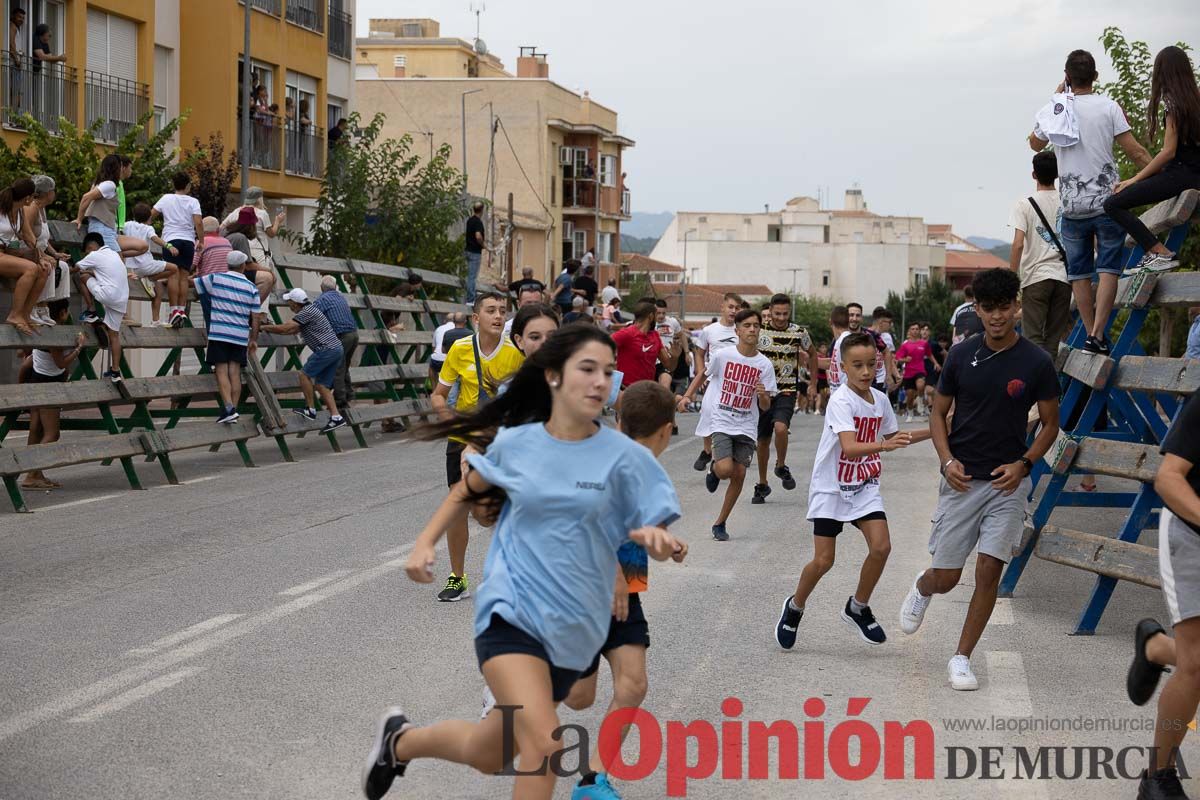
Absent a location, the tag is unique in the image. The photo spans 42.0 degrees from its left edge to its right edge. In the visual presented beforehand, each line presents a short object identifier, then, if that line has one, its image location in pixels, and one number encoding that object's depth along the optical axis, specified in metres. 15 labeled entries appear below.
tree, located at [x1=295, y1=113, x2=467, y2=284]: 31.23
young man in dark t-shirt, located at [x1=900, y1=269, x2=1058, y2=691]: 7.36
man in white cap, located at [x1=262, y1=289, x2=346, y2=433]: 18.70
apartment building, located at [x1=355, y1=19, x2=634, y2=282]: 71.44
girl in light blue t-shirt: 4.59
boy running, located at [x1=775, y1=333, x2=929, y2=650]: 8.06
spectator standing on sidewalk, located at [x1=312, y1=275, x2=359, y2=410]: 19.47
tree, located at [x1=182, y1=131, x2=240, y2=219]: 29.02
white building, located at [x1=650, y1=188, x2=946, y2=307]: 138.88
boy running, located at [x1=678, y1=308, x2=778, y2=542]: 13.06
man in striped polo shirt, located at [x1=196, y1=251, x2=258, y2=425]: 16.48
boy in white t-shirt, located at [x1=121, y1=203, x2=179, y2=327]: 16.64
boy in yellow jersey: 9.11
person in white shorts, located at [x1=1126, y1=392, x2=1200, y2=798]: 5.20
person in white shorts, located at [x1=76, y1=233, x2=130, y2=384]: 14.85
